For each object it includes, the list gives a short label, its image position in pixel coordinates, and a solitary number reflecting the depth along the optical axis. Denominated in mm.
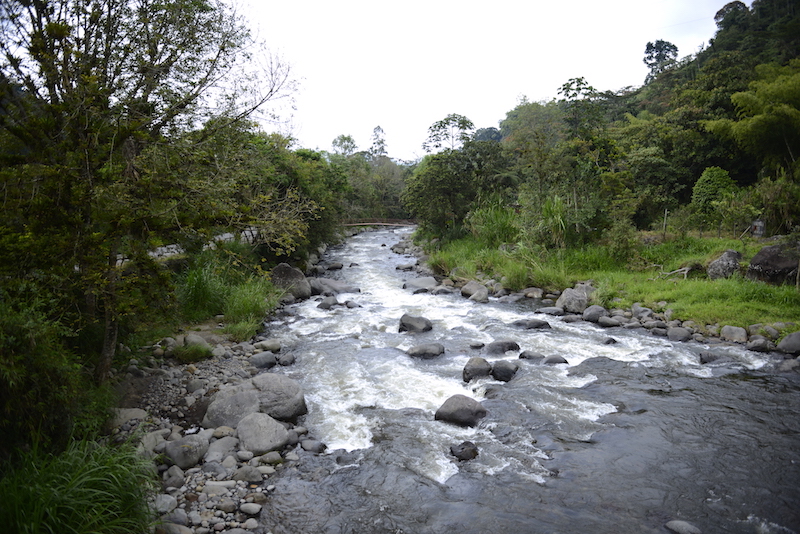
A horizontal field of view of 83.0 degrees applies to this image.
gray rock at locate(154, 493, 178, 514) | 3783
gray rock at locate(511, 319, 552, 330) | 9664
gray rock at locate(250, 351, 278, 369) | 7680
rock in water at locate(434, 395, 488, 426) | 5668
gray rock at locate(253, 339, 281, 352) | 8477
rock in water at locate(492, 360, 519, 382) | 7004
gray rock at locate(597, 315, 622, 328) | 9586
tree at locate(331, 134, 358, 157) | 45844
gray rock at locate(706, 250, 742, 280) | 10281
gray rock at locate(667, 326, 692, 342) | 8531
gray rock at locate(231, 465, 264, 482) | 4492
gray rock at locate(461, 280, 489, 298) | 12891
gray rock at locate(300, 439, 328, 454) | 5121
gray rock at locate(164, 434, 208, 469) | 4578
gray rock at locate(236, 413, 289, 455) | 5043
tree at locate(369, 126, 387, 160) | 51388
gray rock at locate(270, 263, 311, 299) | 12883
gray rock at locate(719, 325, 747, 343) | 8086
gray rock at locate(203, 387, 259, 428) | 5441
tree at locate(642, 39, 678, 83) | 51094
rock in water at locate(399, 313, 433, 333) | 9688
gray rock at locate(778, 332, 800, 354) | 7422
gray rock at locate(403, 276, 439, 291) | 14079
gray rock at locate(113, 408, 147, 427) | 5031
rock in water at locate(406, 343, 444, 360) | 8106
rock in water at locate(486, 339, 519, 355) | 8195
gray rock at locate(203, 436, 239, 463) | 4773
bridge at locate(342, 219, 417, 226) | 37022
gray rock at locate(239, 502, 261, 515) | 4012
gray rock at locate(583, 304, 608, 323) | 10000
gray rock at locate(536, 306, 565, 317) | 10703
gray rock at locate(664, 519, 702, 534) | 3756
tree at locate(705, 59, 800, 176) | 13969
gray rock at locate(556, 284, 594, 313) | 10695
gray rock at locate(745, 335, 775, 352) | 7648
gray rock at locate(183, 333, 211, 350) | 7568
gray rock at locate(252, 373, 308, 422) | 5766
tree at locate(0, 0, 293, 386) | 4055
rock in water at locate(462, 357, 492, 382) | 7082
